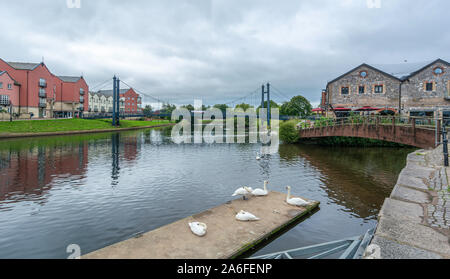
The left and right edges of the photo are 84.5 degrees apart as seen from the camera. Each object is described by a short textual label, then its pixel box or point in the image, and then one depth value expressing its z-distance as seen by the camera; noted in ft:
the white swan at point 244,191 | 39.50
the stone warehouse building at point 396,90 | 127.34
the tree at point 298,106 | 331.16
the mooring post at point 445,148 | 38.04
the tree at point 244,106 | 495.90
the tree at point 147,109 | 437.25
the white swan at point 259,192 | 41.93
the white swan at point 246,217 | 31.37
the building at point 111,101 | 352.69
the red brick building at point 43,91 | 212.43
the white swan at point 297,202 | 38.01
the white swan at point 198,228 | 26.66
